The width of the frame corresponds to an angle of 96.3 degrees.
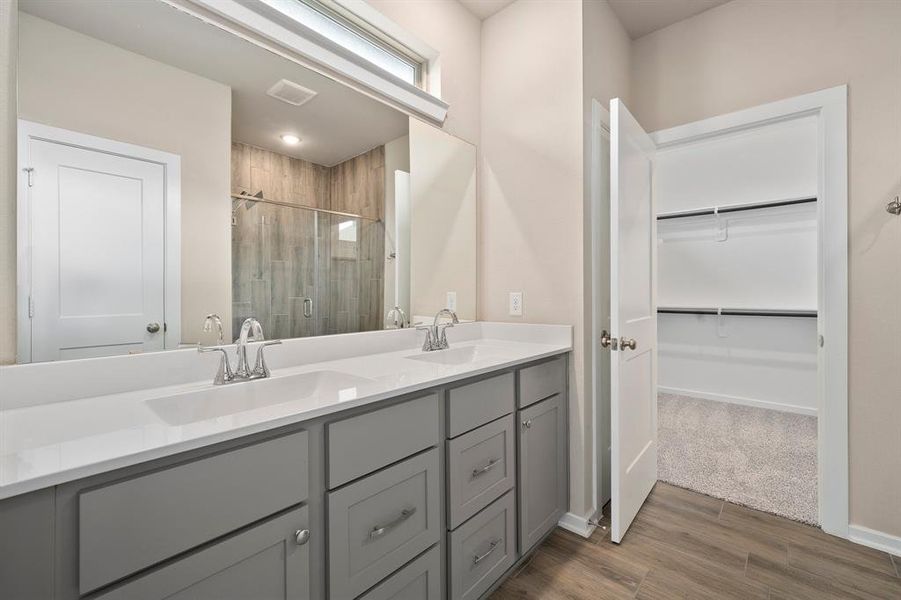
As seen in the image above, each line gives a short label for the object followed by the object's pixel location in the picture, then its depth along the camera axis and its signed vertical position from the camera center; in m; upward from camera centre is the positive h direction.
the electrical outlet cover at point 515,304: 2.20 -0.03
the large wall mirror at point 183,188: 1.04 +0.36
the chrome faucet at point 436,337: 1.91 -0.18
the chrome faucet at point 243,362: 1.20 -0.20
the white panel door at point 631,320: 1.76 -0.11
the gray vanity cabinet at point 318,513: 0.66 -0.48
